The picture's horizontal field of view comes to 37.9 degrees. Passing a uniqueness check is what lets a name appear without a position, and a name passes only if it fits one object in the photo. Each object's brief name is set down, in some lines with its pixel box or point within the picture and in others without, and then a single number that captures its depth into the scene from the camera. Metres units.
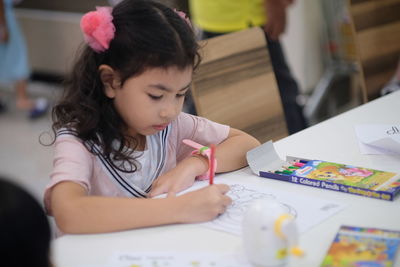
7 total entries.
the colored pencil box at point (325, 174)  1.10
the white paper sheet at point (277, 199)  0.99
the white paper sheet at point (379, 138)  1.30
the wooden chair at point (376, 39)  2.09
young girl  1.12
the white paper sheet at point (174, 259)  0.87
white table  0.91
